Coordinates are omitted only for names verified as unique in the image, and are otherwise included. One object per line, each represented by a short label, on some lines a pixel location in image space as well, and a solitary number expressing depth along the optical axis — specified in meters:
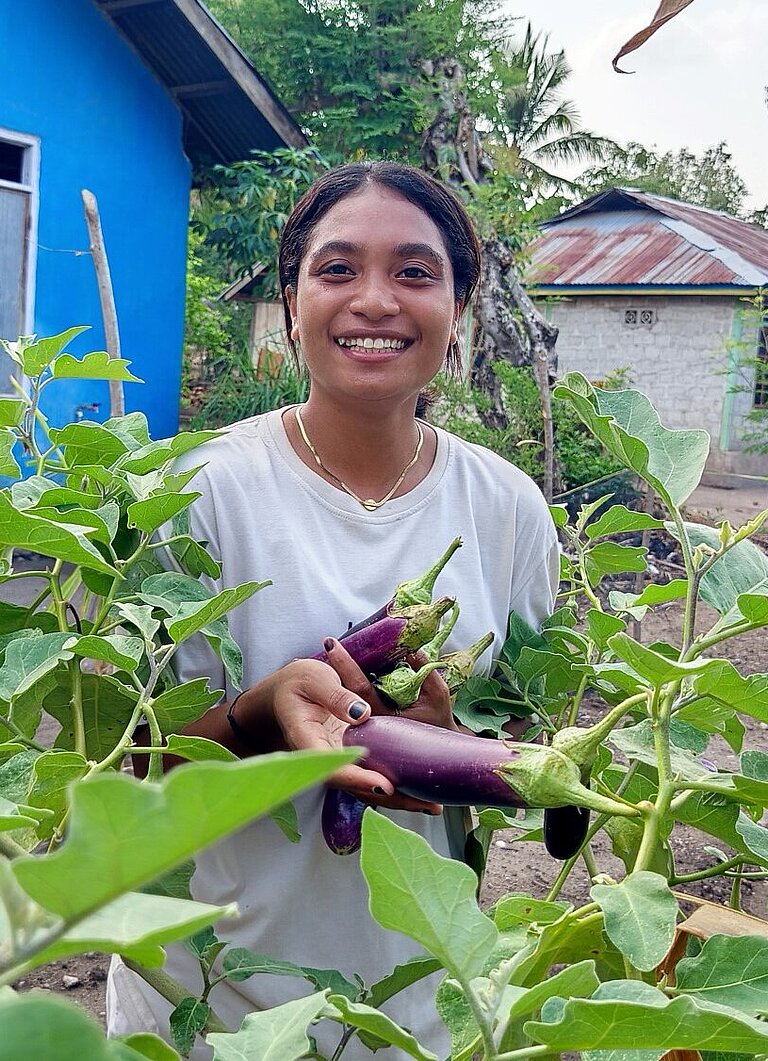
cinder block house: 13.35
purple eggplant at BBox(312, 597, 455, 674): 0.98
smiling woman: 1.23
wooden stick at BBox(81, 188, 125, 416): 4.98
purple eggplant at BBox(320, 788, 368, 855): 1.01
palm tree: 19.75
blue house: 5.66
